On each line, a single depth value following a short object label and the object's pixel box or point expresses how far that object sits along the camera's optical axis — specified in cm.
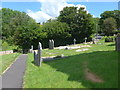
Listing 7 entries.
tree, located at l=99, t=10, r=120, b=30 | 4652
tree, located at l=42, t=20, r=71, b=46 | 2784
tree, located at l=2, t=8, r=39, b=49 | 2485
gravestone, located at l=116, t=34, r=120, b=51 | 845
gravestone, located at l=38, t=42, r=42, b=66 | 809
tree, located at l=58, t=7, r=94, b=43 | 3014
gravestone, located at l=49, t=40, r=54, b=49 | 1820
